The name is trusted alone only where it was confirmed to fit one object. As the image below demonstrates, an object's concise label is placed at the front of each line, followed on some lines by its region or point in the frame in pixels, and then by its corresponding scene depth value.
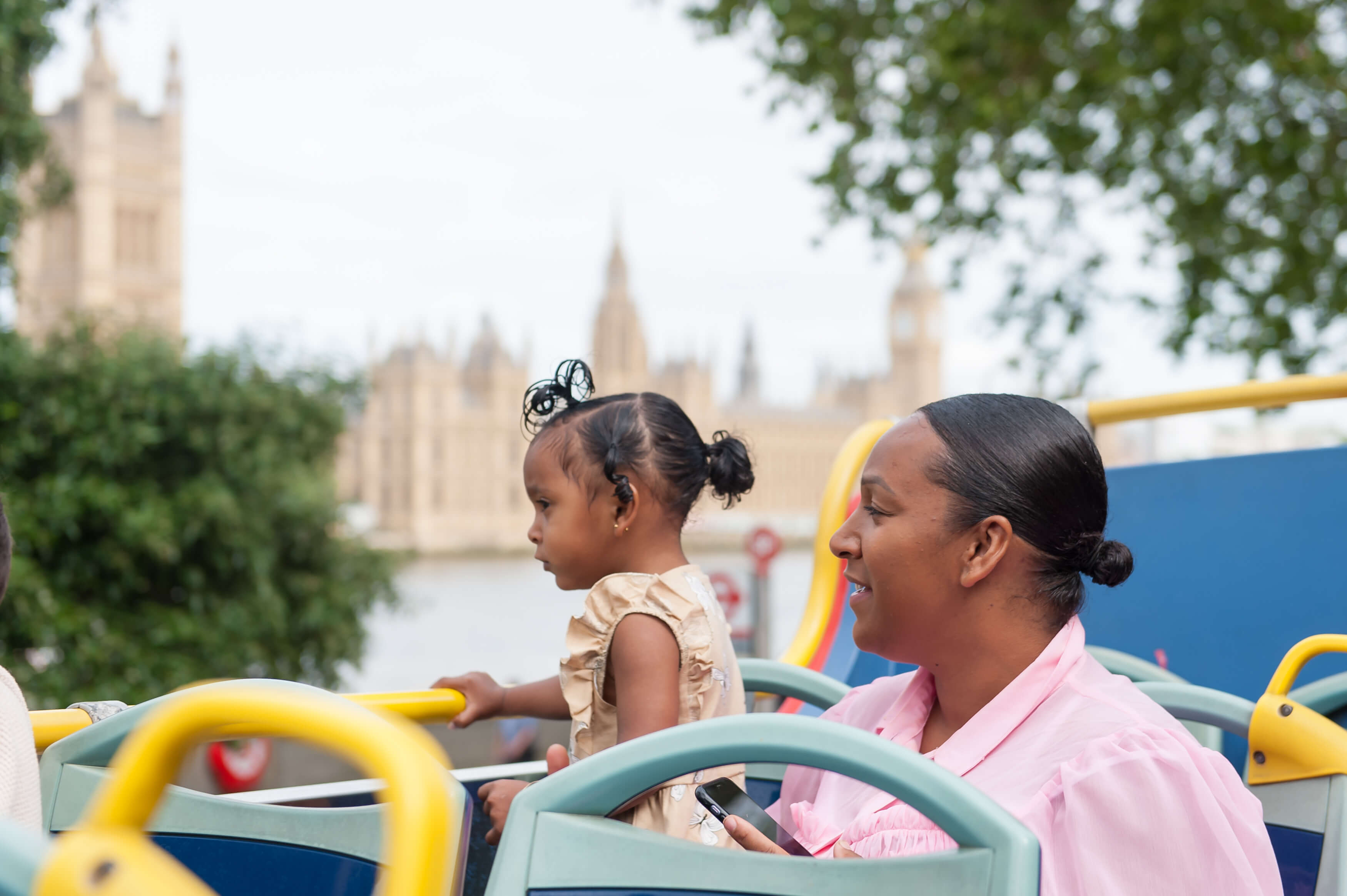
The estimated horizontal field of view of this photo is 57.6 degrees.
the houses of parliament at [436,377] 32.56
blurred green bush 5.05
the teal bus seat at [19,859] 0.63
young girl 1.57
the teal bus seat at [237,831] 1.19
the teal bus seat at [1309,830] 1.34
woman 1.11
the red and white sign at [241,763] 6.36
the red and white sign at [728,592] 7.59
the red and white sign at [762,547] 8.30
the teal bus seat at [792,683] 1.93
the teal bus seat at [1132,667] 2.09
